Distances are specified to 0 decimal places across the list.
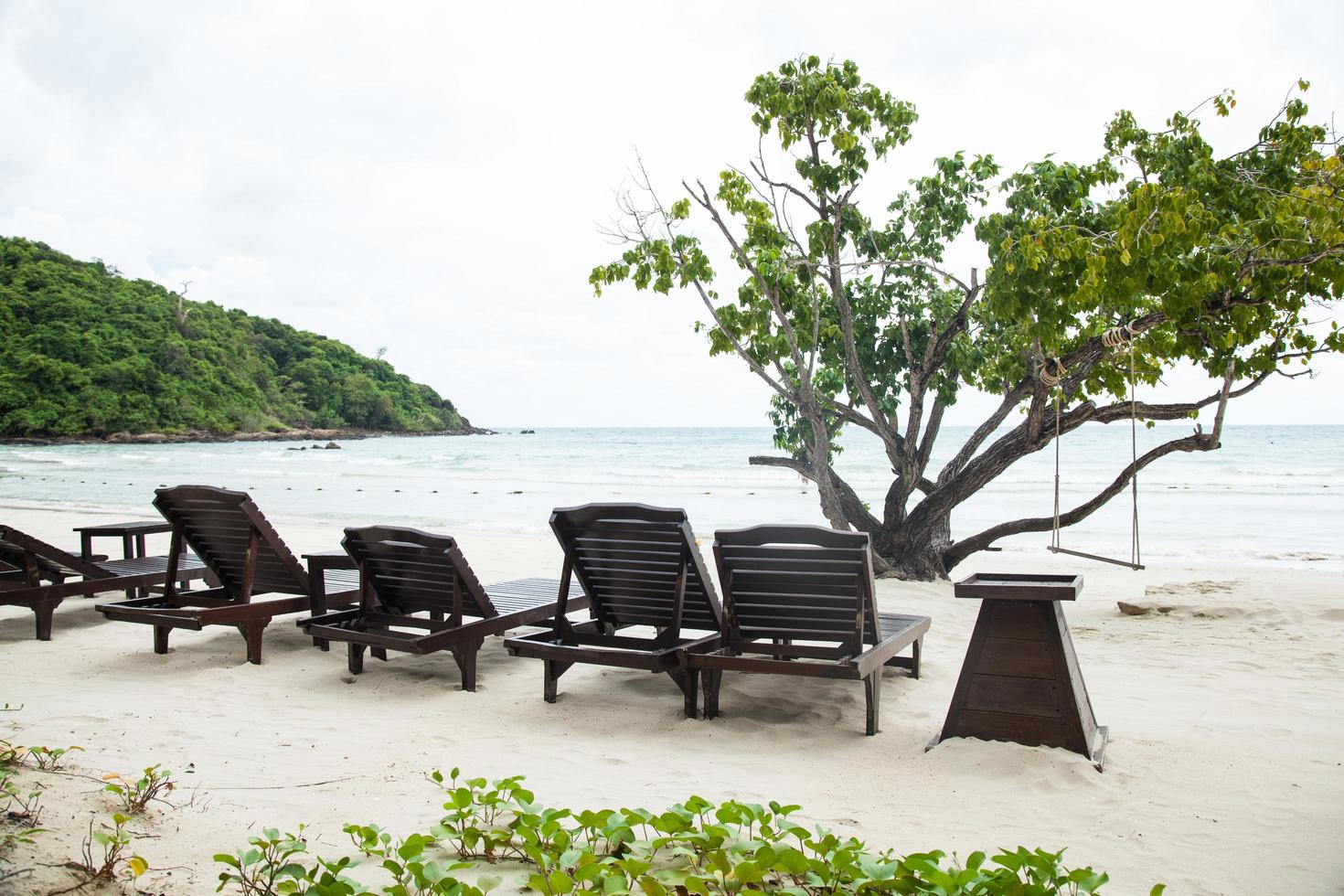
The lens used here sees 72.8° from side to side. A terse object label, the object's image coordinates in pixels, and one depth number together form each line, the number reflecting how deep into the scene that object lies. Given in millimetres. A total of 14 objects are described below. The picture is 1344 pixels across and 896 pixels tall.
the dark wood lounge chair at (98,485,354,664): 5492
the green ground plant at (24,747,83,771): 3058
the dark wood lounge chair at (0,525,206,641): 5973
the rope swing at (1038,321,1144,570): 6472
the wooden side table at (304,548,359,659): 5828
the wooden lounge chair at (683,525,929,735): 4242
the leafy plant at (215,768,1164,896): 2283
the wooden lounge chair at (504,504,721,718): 4586
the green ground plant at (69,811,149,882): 2256
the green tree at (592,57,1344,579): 6527
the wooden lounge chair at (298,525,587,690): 4891
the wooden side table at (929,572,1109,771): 3693
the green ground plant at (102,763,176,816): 2811
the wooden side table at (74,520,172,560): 7270
